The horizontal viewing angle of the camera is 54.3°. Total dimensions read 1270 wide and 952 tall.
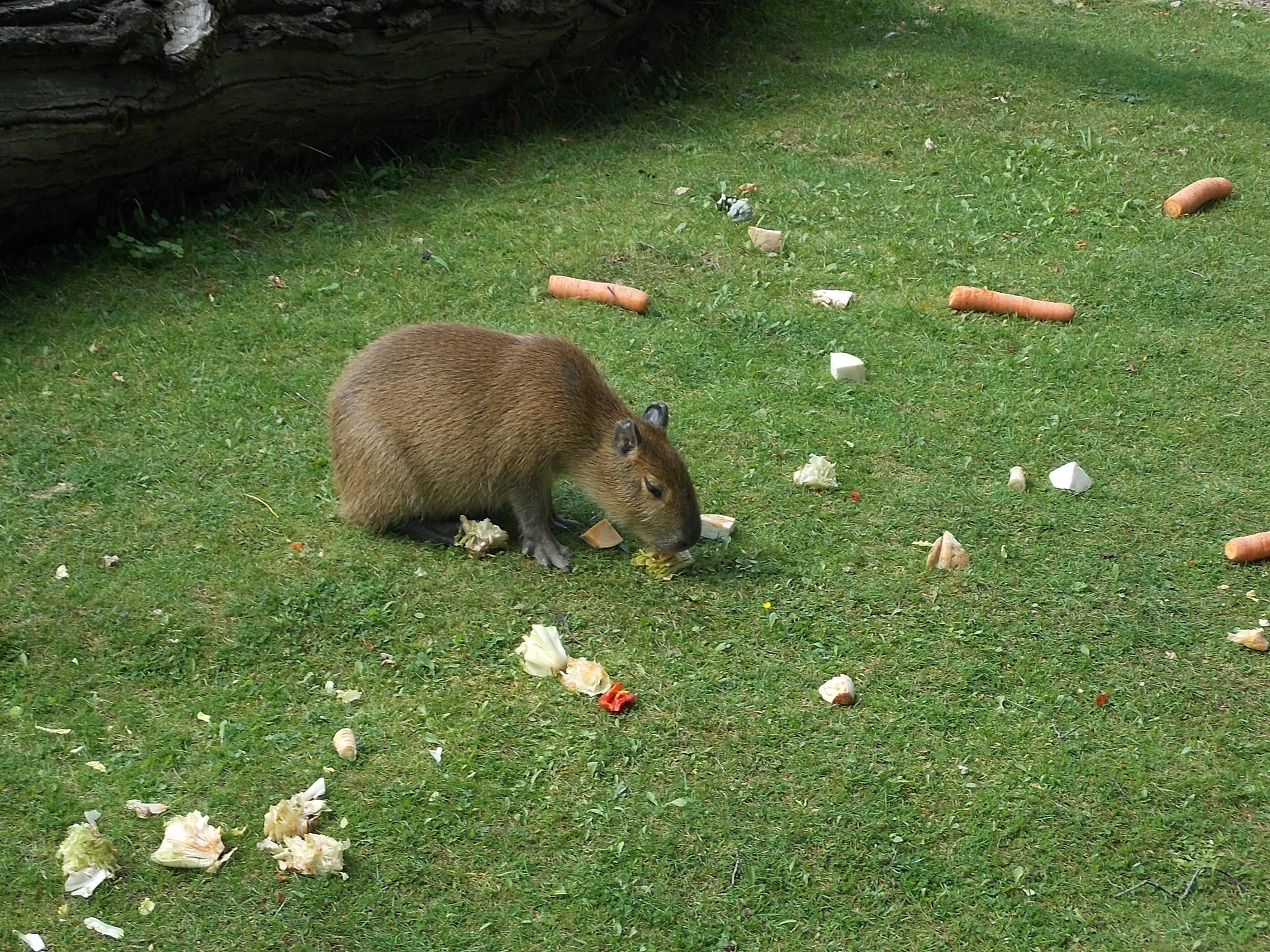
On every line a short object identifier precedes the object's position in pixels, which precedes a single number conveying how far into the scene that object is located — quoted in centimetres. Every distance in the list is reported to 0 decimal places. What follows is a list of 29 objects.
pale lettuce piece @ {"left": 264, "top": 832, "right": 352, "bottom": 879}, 353
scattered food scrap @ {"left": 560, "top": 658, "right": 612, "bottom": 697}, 422
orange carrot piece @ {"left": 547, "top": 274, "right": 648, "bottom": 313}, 662
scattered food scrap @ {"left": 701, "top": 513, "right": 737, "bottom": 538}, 506
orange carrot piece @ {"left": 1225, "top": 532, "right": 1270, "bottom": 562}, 498
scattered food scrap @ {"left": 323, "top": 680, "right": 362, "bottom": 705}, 417
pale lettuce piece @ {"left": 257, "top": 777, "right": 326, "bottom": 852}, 361
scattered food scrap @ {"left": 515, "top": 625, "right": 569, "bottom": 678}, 429
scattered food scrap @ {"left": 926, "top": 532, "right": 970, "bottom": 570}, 492
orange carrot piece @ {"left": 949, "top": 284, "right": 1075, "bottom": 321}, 671
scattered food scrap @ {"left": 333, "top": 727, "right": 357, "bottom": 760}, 394
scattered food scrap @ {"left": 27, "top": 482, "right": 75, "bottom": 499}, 511
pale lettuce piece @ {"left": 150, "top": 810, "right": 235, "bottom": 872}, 353
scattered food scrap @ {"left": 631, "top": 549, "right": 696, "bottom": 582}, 485
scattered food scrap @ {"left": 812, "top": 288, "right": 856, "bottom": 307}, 677
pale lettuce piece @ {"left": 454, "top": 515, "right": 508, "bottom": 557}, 493
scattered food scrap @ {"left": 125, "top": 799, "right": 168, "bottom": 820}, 368
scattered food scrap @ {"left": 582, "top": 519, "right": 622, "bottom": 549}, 508
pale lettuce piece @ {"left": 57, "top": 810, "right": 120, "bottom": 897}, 346
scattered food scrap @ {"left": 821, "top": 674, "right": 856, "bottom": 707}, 425
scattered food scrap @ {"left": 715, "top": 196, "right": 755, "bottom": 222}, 757
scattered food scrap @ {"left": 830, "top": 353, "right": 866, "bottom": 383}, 611
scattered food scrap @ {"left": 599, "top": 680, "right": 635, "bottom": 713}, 416
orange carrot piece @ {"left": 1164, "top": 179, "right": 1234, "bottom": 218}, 775
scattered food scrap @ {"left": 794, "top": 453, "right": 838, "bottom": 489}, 536
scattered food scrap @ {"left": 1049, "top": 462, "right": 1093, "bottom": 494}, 543
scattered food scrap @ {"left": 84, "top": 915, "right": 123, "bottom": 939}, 335
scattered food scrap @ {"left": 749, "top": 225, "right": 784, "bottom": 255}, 730
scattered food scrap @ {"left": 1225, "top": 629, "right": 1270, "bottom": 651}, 457
